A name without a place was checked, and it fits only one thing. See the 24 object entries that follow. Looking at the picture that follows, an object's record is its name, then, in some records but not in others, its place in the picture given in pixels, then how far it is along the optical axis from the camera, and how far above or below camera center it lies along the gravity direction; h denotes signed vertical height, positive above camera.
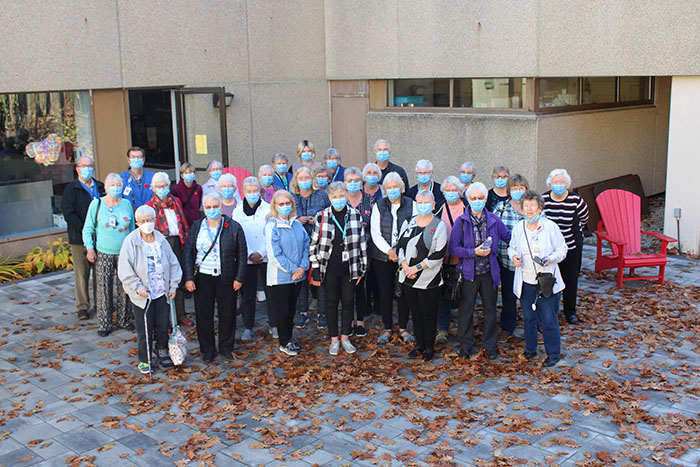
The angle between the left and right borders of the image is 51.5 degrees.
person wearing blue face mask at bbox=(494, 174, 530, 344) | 7.63 -1.51
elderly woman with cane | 7.02 -1.55
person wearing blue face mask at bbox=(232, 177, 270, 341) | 8.01 -1.25
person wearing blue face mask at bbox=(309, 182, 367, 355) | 7.40 -1.34
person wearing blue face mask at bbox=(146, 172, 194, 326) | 8.00 -1.05
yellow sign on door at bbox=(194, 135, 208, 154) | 13.20 -0.45
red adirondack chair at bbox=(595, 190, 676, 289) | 9.46 -1.66
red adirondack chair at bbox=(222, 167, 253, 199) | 11.95 -0.92
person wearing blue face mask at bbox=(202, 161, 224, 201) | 9.35 -0.71
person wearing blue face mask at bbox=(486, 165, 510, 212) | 7.99 -0.84
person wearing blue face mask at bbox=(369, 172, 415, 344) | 7.55 -1.31
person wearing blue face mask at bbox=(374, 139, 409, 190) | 9.27 -0.56
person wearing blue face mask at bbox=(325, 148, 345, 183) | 9.52 -0.62
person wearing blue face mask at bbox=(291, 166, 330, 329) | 8.32 -1.03
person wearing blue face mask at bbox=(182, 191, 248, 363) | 7.27 -1.46
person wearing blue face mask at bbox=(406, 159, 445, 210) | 8.30 -0.77
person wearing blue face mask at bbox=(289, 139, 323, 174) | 9.71 -0.49
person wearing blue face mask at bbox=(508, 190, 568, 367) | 6.92 -1.41
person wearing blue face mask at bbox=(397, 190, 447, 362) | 7.04 -1.42
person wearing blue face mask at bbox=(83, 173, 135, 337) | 8.13 -1.34
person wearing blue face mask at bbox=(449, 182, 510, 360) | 7.11 -1.43
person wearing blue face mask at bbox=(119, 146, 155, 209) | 8.88 -0.75
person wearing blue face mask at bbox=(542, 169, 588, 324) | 7.90 -1.12
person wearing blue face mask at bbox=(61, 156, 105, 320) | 8.62 -1.08
